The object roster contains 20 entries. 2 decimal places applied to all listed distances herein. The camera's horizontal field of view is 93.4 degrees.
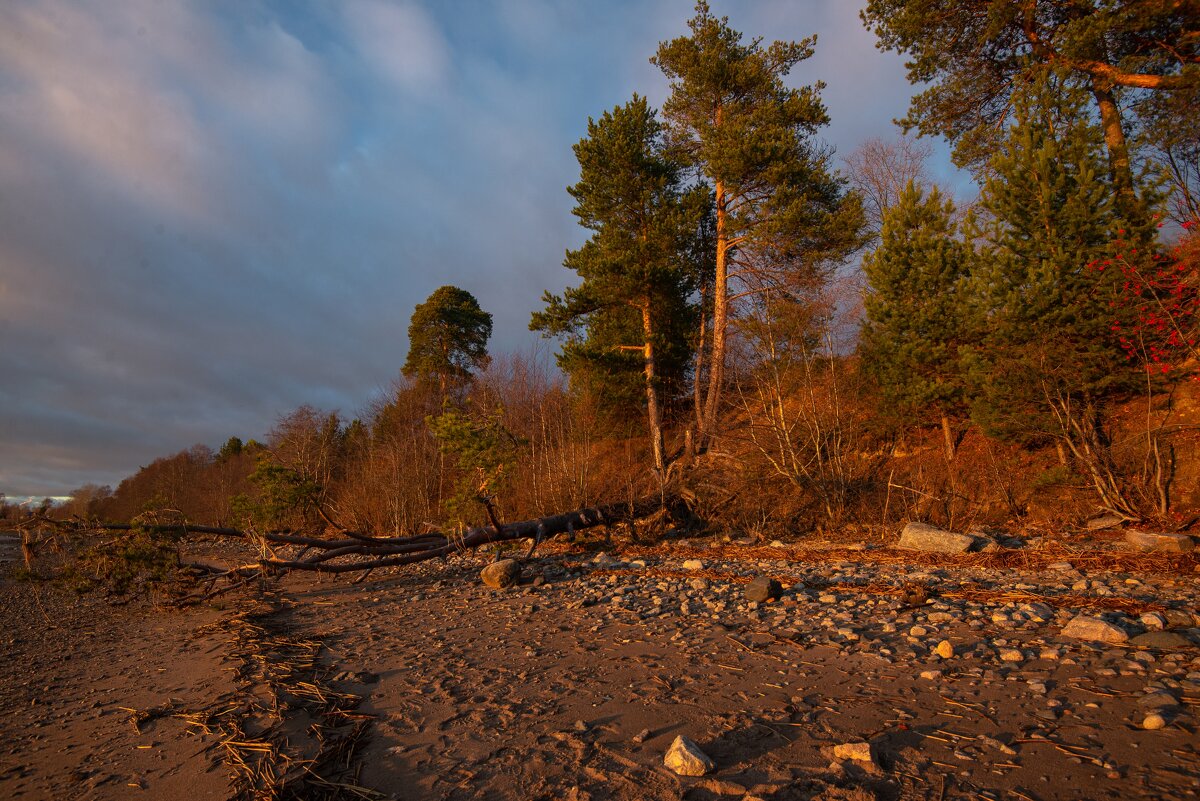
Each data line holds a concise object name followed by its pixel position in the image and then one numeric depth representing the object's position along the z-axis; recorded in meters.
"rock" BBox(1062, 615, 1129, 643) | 3.95
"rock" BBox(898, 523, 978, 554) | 8.88
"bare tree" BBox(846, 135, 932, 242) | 24.08
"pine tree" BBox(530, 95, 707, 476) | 17.52
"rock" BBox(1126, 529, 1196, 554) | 7.45
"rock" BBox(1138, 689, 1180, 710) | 2.96
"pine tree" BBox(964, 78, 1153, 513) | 10.29
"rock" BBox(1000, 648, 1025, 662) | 3.81
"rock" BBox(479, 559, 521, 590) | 8.16
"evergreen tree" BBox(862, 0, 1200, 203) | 11.54
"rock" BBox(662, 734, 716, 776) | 2.58
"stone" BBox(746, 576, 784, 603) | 6.00
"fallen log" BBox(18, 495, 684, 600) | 7.75
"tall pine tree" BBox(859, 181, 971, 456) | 13.11
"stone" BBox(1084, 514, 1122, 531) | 9.55
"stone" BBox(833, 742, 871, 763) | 2.60
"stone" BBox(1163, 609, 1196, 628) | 4.16
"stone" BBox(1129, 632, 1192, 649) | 3.76
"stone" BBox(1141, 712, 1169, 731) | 2.75
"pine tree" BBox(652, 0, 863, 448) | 16.23
